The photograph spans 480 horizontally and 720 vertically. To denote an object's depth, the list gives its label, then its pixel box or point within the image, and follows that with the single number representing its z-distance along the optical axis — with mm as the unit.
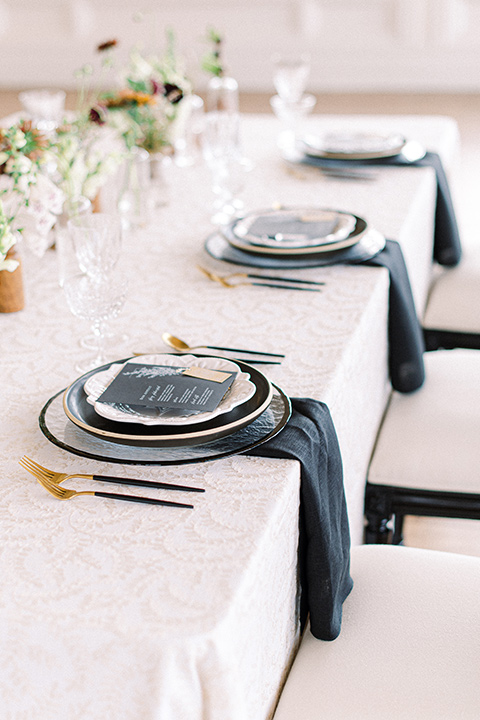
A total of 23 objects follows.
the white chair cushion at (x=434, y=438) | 1564
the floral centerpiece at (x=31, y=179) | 1414
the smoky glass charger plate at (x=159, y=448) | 992
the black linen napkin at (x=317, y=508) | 1032
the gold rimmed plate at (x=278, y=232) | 1648
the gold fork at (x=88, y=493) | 934
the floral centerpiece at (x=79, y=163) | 1668
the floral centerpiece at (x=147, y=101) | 1853
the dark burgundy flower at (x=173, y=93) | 1992
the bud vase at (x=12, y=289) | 1466
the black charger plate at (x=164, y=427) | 992
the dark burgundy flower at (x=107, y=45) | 1794
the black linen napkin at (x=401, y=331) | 1681
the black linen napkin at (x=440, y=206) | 2320
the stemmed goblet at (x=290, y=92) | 2477
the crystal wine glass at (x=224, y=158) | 2045
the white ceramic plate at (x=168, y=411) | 1028
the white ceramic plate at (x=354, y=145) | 2334
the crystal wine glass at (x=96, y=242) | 1323
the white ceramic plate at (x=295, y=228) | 1681
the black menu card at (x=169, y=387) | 1057
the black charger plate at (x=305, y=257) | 1621
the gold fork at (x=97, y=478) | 959
